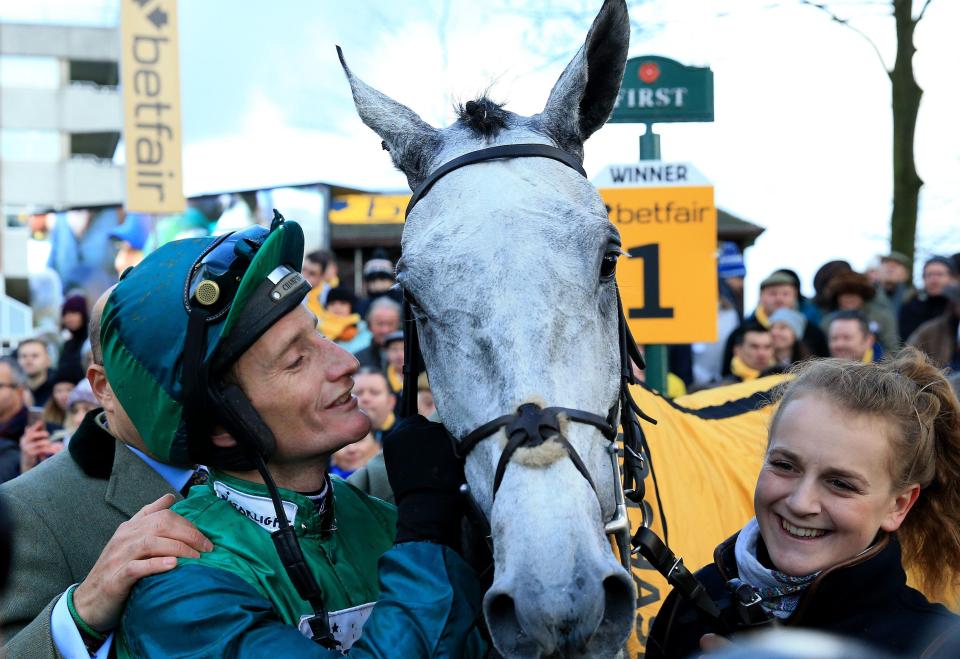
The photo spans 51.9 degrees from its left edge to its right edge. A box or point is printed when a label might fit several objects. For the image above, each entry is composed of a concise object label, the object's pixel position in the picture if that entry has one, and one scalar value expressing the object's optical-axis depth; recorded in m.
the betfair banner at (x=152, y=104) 12.66
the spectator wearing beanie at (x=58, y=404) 7.75
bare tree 11.06
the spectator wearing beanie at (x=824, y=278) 8.41
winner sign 5.33
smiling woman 2.25
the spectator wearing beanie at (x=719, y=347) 8.26
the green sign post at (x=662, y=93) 5.60
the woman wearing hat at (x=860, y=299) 7.91
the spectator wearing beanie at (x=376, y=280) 9.61
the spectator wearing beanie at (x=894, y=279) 9.07
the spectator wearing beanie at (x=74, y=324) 9.74
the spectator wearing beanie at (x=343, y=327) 8.37
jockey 2.18
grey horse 1.86
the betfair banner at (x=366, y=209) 18.50
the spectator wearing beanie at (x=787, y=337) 7.32
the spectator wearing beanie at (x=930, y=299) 7.86
